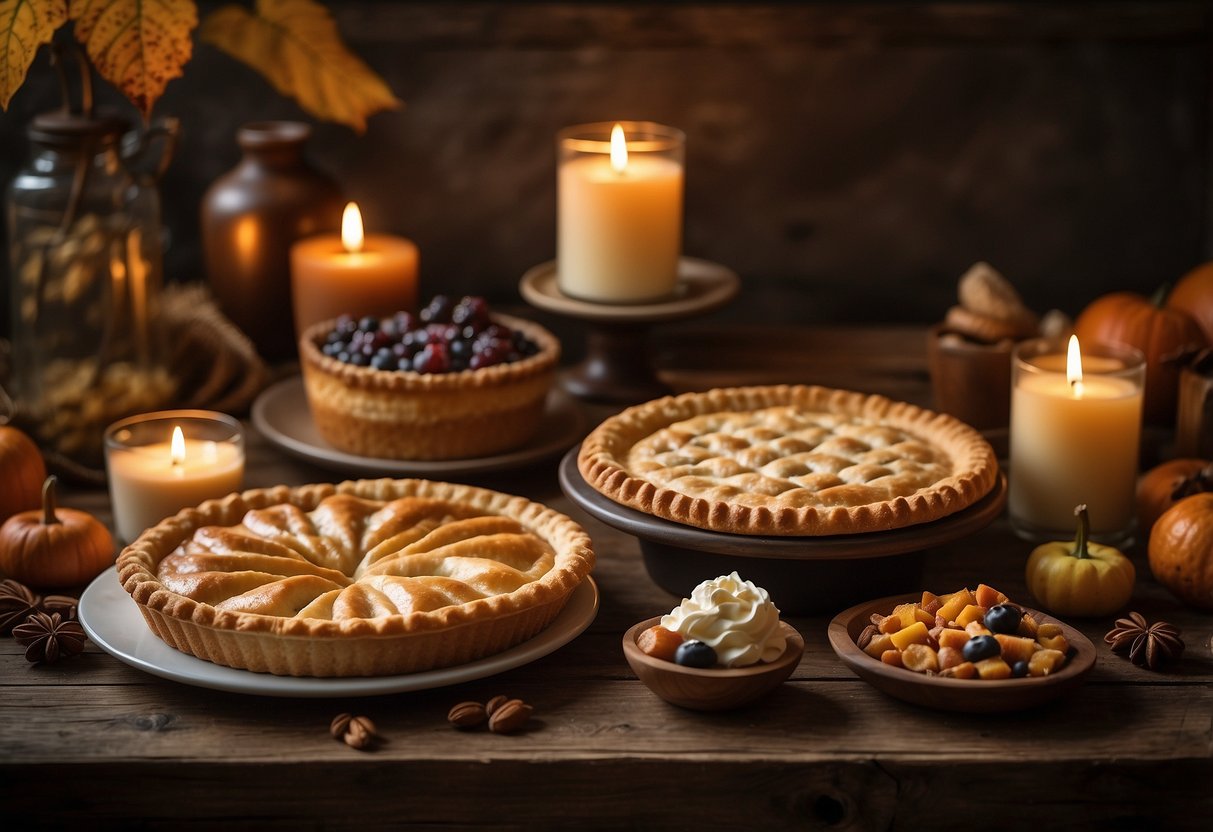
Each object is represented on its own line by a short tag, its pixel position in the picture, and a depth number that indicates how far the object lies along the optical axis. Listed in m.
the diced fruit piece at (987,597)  1.45
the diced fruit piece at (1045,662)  1.41
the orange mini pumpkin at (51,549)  1.56
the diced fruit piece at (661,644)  1.42
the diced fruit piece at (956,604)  1.45
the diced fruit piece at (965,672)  1.41
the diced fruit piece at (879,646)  1.44
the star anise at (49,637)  1.48
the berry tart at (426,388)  1.70
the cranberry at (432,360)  1.71
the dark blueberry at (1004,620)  1.43
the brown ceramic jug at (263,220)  1.92
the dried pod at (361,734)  1.40
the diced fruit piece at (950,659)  1.42
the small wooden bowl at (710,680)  1.41
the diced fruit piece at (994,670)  1.41
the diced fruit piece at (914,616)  1.45
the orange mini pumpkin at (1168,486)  1.61
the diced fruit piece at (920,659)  1.42
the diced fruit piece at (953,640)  1.43
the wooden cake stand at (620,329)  1.82
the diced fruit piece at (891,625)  1.45
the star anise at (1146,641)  1.47
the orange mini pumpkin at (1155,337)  1.81
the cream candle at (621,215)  1.81
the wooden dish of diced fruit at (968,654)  1.41
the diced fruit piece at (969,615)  1.44
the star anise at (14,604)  1.51
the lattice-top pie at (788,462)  1.50
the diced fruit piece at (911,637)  1.43
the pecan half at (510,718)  1.41
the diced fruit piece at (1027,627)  1.44
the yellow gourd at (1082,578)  1.52
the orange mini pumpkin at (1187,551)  1.53
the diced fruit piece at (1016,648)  1.42
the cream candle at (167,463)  1.62
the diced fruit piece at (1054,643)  1.43
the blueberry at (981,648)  1.41
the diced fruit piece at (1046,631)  1.44
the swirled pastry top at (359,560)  1.44
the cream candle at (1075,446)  1.60
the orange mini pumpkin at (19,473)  1.63
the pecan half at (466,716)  1.41
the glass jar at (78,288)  1.74
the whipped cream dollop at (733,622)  1.42
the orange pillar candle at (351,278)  1.86
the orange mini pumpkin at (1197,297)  1.86
